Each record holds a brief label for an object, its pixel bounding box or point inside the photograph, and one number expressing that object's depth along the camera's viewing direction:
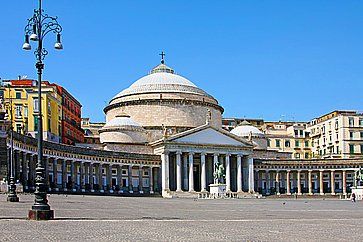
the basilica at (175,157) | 102.06
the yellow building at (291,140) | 147.62
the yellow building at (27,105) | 91.81
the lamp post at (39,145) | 27.67
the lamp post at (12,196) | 44.22
